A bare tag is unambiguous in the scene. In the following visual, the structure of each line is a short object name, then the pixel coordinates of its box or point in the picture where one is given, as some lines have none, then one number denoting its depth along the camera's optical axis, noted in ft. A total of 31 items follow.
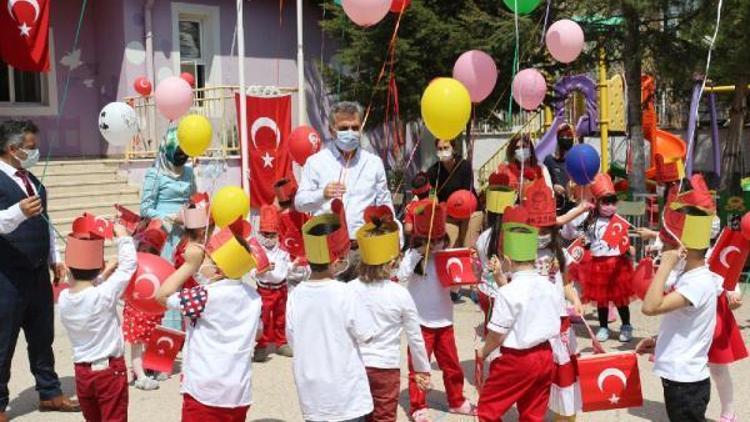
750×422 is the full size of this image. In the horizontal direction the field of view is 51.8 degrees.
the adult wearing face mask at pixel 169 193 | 19.48
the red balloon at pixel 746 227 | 14.20
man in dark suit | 14.98
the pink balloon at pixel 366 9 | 18.48
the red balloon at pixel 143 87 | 39.88
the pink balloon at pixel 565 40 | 21.38
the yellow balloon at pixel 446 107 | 15.60
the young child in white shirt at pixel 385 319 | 12.05
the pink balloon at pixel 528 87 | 20.88
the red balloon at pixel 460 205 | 17.06
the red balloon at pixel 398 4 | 20.95
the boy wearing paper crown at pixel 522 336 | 12.13
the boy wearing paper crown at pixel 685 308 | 12.21
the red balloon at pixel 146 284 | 14.94
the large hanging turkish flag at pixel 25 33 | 34.45
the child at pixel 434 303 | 15.55
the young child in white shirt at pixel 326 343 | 11.22
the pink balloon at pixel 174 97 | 20.80
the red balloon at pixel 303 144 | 23.21
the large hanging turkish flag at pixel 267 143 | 43.57
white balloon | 20.44
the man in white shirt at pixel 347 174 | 15.72
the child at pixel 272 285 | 19.56
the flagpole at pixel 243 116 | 32.35
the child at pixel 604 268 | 20.95
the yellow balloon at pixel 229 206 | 14.53
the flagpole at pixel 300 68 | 36.14
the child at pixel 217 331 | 11.31
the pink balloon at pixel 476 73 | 19.06
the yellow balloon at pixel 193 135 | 18.01
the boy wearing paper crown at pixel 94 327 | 12.66
